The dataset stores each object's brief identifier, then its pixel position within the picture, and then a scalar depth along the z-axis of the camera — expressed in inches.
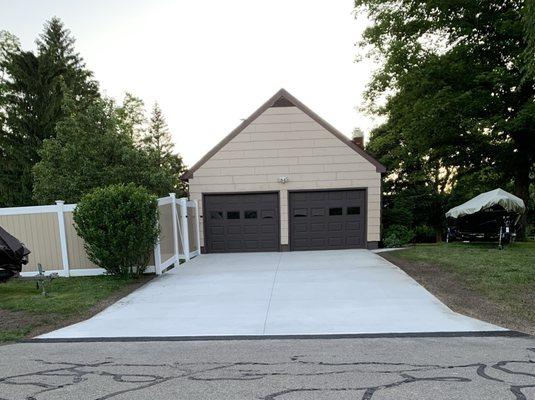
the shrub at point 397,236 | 587.5
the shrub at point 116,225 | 336.2
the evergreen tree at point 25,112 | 977.5
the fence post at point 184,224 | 471.5
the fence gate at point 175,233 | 394.0
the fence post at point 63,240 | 385.1
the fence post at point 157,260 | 382.9
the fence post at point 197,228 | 556.1
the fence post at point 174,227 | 439.8
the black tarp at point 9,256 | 296.0
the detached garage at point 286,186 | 557.9
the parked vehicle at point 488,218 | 556.4
